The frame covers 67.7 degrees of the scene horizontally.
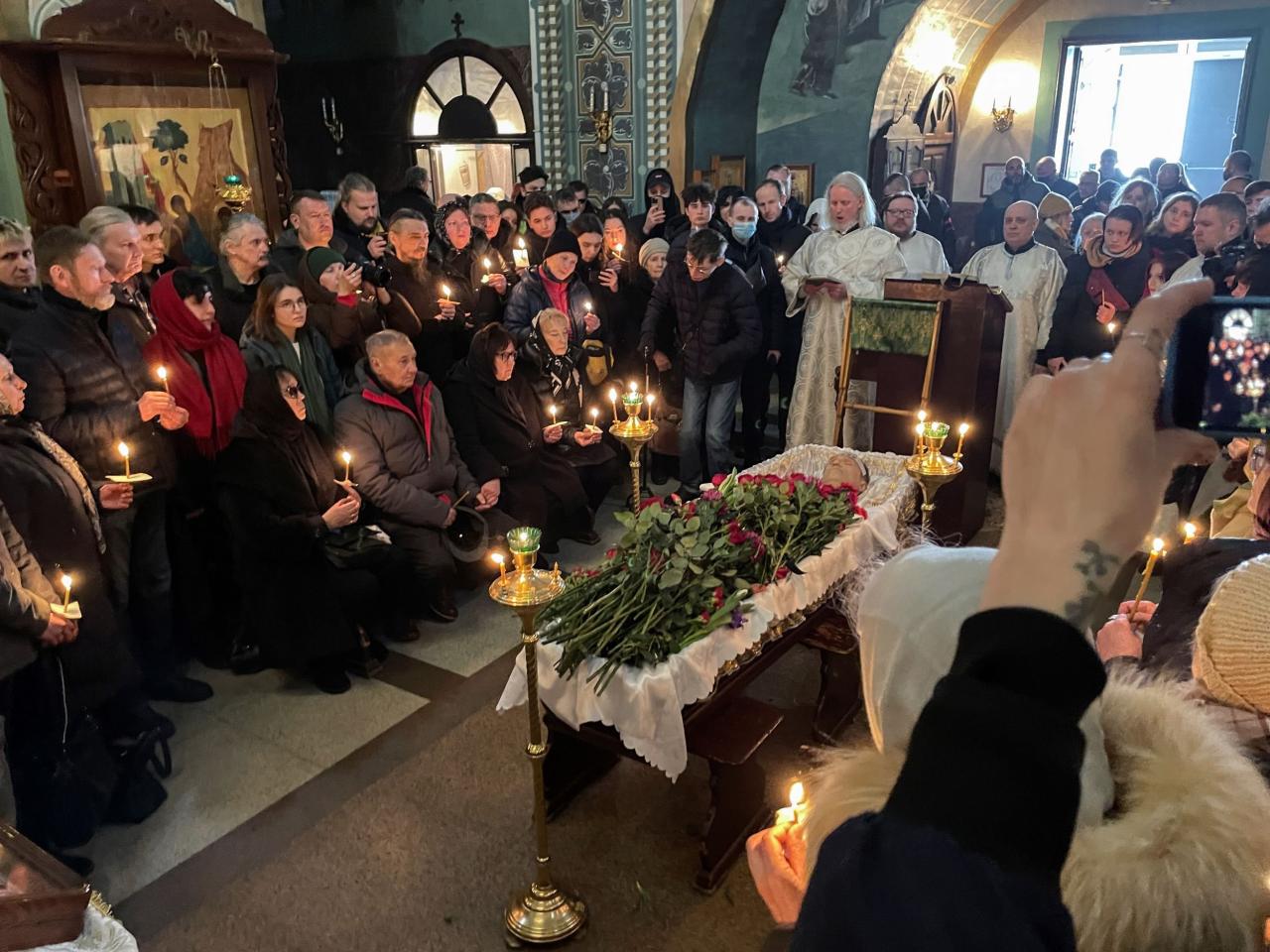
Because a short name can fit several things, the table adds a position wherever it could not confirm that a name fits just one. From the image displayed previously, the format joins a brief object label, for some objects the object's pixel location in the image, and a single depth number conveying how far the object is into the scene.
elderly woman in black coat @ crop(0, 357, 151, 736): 3.03
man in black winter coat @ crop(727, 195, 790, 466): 6.52
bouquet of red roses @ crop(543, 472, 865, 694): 3.02
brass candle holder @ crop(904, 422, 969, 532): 3.51
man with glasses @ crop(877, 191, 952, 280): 6.48
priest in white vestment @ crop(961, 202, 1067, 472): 6.29
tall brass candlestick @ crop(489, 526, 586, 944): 2.39
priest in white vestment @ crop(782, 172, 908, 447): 6.24
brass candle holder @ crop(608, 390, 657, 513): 4.08
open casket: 2.89
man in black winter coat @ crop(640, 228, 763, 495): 5.99
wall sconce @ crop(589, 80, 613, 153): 9.66
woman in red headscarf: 4.13
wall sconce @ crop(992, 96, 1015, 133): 13.94
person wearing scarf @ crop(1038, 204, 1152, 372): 5.94
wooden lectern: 5.33
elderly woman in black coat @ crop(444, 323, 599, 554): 5.14
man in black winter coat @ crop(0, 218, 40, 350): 3.52
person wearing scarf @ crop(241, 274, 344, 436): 4.36
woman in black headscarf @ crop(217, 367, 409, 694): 3.96
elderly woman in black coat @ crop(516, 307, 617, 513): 5.52
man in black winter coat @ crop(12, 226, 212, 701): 3.54
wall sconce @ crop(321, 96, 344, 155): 12.72
